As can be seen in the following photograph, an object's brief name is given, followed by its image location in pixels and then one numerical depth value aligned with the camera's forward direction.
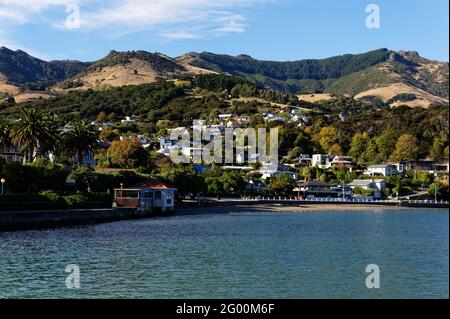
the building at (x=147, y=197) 76.44
